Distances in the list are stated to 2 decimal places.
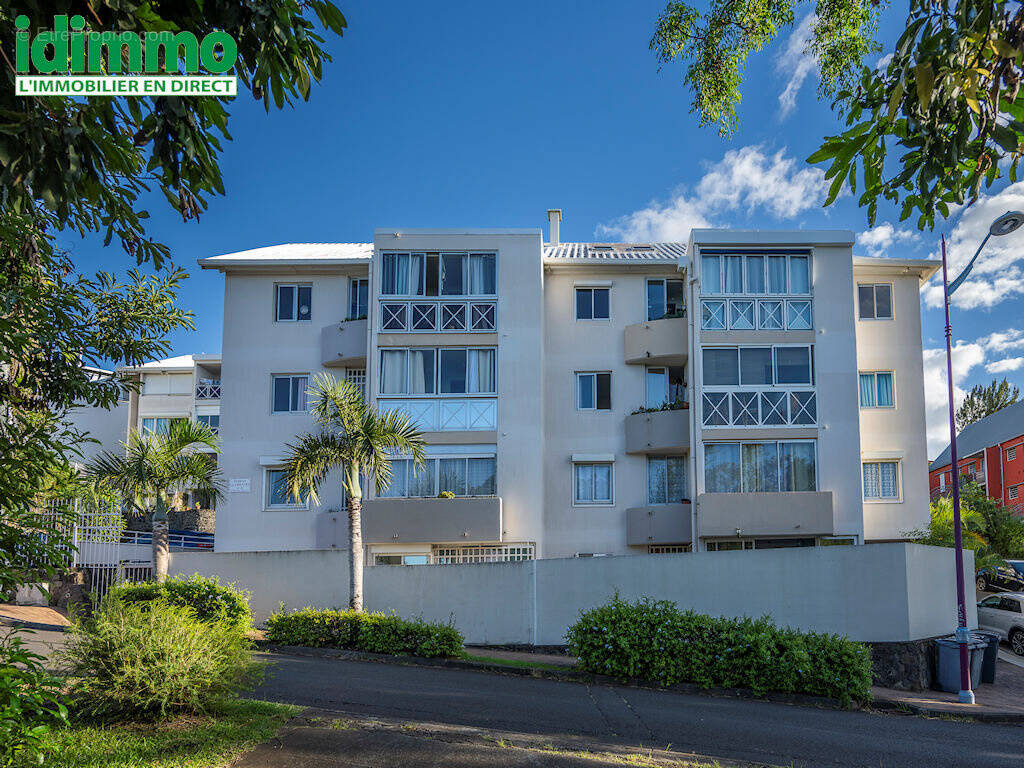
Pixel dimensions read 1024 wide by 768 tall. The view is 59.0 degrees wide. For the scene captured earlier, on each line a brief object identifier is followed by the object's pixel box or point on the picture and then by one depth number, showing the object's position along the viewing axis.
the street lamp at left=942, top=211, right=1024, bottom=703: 16.22
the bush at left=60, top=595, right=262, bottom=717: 8.30
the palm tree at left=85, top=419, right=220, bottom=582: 20.52
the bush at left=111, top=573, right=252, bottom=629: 18.86
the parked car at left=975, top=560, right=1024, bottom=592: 26.36
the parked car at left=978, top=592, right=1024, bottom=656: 23.36
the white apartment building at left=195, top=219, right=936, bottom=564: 25.56
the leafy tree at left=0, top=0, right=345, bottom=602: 4.97
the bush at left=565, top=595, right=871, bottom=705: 14.16
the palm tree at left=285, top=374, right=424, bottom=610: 19.72
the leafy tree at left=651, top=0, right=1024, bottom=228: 4.76
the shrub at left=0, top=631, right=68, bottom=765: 4.85
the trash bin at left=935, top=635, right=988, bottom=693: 17.02
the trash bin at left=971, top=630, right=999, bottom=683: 18.39
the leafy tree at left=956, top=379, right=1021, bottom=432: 57.34
